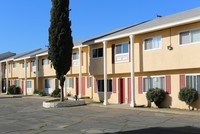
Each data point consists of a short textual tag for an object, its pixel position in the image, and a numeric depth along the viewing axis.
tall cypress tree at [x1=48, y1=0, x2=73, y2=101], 20.31
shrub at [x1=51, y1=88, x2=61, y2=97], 27.23
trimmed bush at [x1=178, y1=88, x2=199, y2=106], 14.97
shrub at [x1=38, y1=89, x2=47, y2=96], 29.81
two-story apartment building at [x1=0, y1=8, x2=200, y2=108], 15.35
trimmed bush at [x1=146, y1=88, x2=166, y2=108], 16.50
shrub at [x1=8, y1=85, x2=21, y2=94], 36.20
